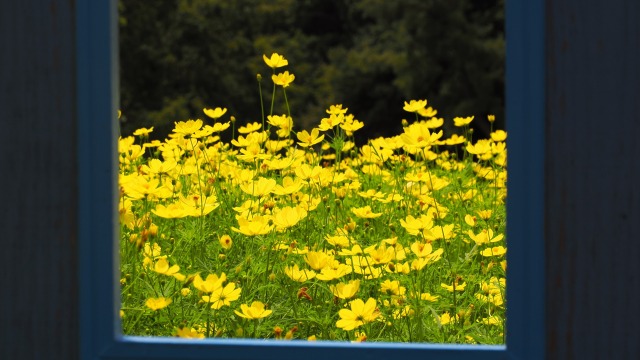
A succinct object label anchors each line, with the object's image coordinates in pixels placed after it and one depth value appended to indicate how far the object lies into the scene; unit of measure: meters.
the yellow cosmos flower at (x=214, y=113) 5.39
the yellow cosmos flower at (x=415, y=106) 5.39
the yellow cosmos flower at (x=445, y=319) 3.76
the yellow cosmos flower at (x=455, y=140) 5.92
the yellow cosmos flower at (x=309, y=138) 4.96
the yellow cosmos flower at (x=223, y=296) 3.45
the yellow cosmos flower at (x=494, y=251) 4.34
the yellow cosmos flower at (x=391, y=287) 3.74
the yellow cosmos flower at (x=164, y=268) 3.44
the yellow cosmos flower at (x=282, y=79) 5.08
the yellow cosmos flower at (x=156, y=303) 3.31
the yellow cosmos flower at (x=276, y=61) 4.91
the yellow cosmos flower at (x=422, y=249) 3.84
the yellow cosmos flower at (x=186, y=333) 2.93
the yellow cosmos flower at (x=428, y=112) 6.00
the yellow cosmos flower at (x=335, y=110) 5.18
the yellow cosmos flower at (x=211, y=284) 3.30
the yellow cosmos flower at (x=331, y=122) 5.03
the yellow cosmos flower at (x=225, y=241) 3.87
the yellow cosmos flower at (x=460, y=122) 5.60
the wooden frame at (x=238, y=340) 2.22
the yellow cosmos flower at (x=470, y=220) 4.48
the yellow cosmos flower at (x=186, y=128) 4.81
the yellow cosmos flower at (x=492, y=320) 3.85
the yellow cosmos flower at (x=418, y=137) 4.64
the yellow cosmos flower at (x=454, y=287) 3.99
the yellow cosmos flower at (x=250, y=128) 5.48
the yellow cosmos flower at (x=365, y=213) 4.47
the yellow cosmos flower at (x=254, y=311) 3.35
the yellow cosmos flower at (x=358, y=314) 3.38
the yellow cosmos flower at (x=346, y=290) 3.58
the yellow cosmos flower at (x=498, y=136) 5.62
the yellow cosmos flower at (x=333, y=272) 3.62
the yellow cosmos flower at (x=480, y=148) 5.51
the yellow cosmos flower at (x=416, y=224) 4.16
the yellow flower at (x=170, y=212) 3.85
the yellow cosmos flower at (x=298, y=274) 3.86
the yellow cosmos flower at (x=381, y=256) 3.80
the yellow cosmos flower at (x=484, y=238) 4.13
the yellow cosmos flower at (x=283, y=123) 5.09
